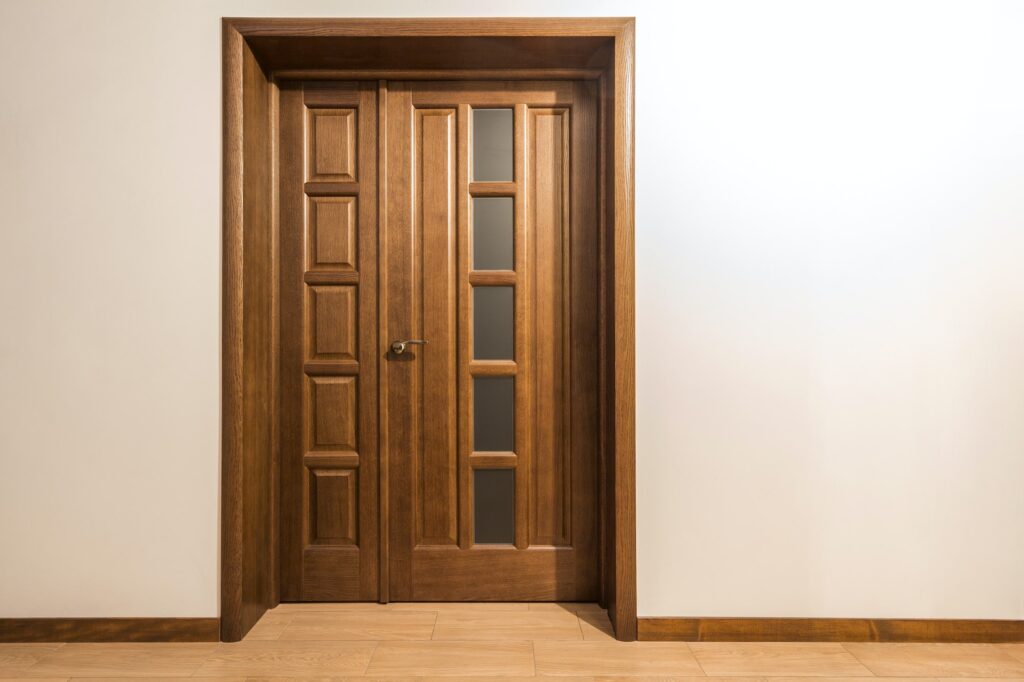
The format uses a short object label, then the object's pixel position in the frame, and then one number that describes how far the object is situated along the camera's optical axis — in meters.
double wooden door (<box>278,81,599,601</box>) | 2.29
